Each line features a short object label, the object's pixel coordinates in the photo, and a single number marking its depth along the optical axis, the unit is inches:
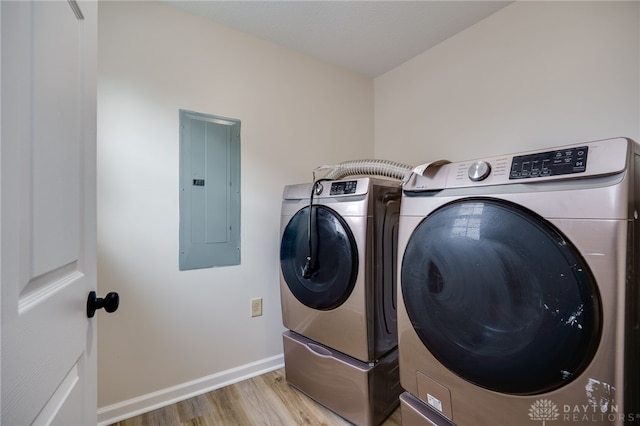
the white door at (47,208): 14.7
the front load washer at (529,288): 24.2
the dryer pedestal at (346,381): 49.0
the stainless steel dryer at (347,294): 48.2
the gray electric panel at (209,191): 61.2
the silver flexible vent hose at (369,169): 61.4
